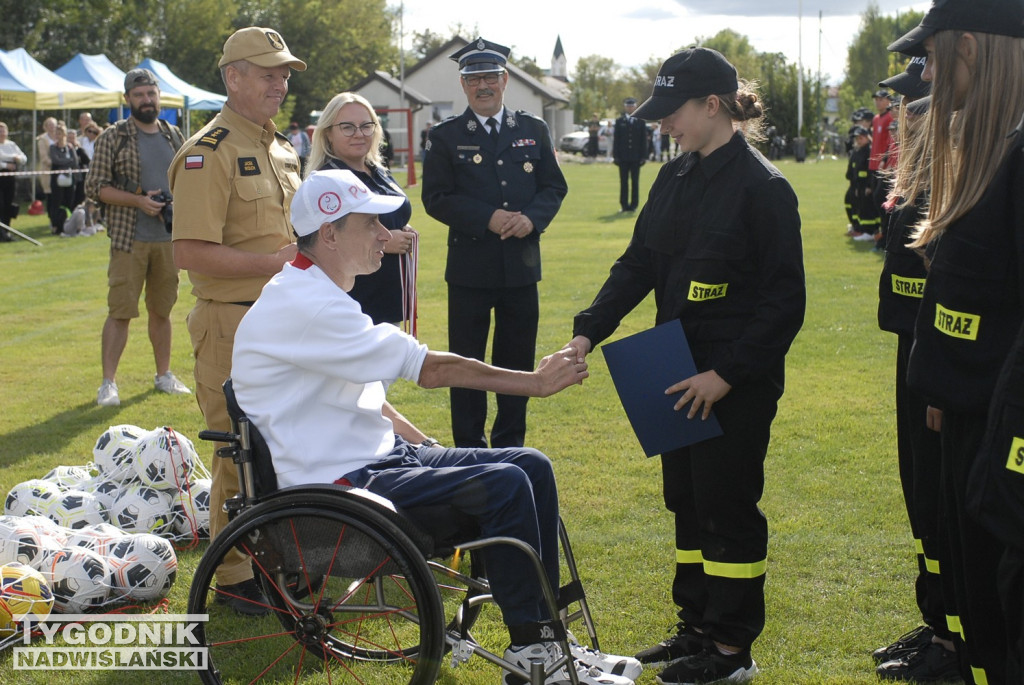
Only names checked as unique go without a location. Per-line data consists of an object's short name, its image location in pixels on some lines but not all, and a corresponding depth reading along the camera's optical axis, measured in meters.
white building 63.75
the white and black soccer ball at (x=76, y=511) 4.79
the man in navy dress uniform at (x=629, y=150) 21.12
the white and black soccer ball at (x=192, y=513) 4.95
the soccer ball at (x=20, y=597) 3.89
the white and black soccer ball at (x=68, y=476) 5.16
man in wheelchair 3.16
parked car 62.28
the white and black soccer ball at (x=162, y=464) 4.99
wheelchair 3.07
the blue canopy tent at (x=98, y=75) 22.69
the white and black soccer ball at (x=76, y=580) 4.10
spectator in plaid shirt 7.47
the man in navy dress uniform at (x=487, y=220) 5.57
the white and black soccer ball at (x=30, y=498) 4.78
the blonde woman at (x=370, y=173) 5.21
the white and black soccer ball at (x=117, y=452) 5.03
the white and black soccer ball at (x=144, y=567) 4.22
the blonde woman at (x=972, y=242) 2.44
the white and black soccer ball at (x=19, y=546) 4.14
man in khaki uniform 4.14
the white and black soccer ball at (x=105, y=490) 4.91
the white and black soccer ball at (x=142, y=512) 4.84
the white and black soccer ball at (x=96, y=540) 4.31
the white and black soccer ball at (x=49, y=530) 4.27
